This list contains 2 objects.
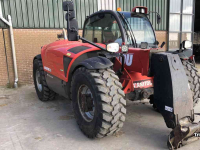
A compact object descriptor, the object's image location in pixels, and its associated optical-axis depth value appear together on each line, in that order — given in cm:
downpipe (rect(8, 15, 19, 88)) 663
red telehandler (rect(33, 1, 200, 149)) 266
